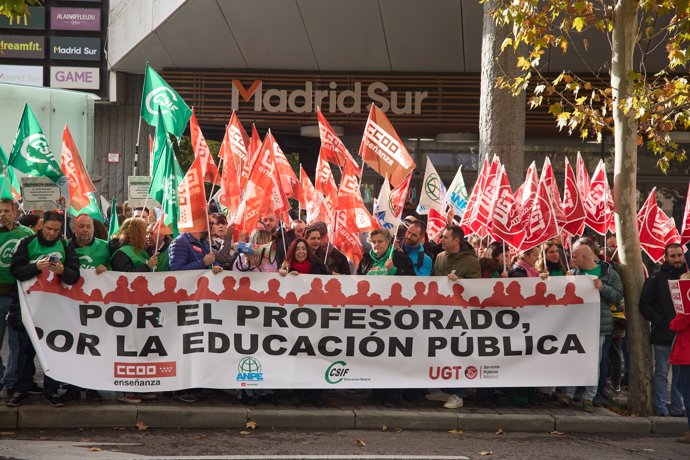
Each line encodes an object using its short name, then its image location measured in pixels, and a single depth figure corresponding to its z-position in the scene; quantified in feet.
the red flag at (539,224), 34.78
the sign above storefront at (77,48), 66.39
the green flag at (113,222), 41.50
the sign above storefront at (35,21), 66.49
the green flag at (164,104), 36.73
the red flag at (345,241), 37.58
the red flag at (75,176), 40.50
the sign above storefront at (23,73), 66.49
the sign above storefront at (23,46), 66.64
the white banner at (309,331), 31.65
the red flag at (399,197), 37.47
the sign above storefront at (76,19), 66.33
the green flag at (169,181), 34.27
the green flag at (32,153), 39.78
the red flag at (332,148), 40.09
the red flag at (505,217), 35.29
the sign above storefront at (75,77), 66.28
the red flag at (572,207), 38.01
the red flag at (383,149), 36.63
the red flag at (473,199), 39.96
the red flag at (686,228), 39.78
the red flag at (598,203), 41.55
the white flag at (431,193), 43.37
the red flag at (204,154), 38.24
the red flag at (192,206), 32.91
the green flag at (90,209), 41.14
